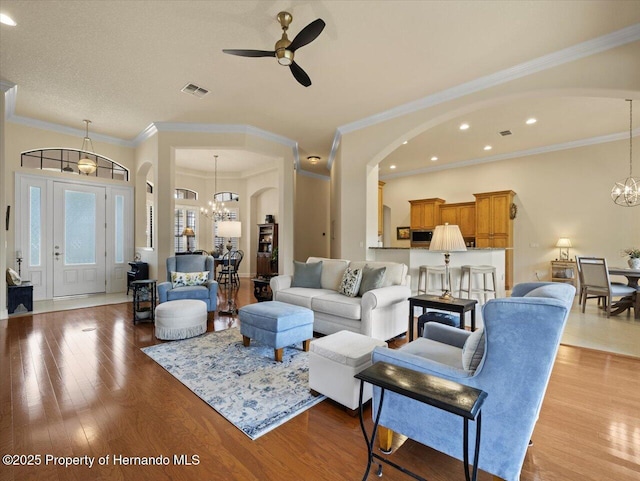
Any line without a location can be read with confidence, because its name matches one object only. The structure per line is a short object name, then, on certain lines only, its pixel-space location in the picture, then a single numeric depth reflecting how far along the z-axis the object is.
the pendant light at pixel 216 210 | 9.70
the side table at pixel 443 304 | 2.94
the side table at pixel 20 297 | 4.77
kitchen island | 5.32
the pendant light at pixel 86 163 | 5.55
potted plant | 5.16
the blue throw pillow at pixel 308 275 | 4.44
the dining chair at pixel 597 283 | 4.97
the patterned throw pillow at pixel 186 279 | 4.73
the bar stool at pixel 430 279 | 5.25
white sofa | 3.33
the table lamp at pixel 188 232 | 9.31
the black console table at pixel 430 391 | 1.20
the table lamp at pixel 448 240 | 3.20
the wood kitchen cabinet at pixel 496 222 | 7.54
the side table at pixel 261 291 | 5.52
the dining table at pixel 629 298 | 4.90
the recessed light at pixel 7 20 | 3.00
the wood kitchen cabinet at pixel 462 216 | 8.25
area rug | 2.16
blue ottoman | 3.02
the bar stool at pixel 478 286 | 5.29
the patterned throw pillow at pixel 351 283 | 3.77
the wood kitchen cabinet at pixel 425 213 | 8.76
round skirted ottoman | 3.66
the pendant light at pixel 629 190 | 5.80
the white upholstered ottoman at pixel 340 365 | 2.11
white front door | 6.04
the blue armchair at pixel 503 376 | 1.28
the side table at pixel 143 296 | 4.42
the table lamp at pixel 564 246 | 6.86
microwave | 8.56
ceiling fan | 2.68
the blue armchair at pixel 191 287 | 4.34
